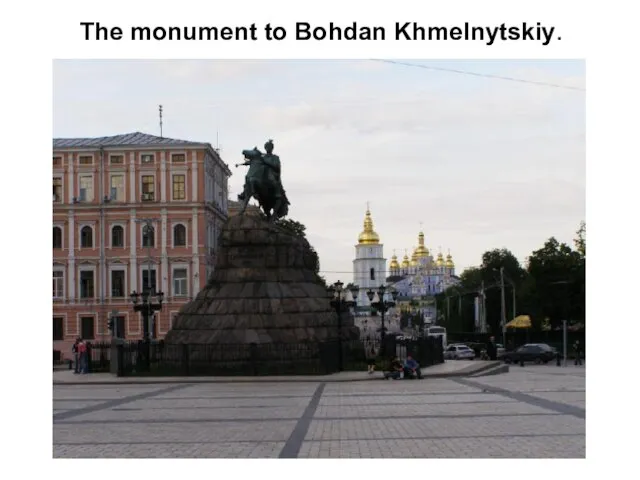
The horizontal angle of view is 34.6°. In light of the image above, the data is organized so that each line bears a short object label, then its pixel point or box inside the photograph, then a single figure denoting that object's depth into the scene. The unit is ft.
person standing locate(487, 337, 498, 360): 153.17
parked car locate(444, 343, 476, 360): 186.60
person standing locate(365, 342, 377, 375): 106.32
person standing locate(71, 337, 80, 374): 119.97
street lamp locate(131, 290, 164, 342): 120.57
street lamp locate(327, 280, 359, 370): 111.14
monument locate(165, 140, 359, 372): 105.29
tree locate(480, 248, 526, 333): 305.65
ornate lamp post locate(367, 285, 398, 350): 124.11
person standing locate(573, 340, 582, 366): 168.35
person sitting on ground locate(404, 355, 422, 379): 101.04
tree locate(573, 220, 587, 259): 206.08
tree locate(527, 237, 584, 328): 205.36
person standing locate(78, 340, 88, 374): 118.52
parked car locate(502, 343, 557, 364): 179.11
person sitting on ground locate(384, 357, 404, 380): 100.37
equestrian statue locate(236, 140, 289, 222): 116.16
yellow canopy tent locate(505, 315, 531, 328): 229.45
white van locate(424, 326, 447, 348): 255.76
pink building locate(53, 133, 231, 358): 209.26
